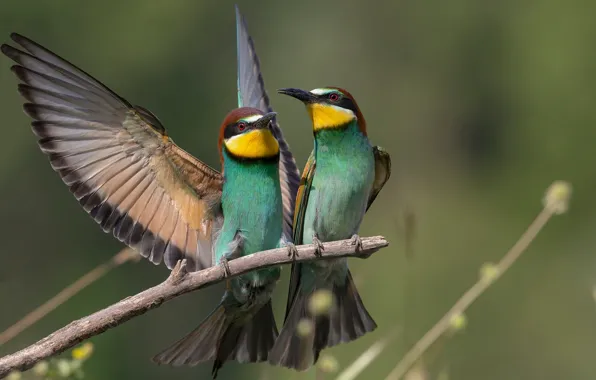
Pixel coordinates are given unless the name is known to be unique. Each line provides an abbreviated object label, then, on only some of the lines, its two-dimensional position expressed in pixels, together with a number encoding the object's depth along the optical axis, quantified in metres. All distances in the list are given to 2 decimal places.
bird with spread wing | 5.68
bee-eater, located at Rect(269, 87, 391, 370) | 6.27
